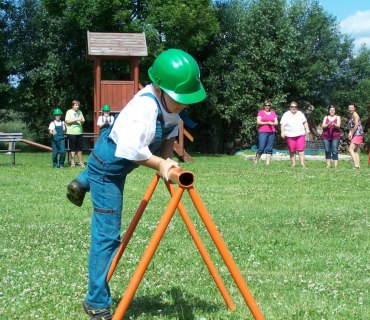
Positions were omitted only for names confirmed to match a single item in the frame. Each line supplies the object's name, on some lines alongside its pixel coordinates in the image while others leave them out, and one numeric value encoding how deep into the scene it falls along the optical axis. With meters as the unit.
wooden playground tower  25.59
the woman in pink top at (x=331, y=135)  20.02
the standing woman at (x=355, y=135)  19.80
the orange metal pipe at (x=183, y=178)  4.00
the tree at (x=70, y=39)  34.59
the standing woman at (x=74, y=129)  19.89
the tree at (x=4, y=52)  38.06
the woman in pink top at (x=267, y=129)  20.33
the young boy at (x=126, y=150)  4.40
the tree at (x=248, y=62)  37.69
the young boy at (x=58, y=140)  19.67
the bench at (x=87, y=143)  34.71
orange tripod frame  4.03
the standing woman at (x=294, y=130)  19.97
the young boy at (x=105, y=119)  20.45
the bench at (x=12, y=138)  22.12
